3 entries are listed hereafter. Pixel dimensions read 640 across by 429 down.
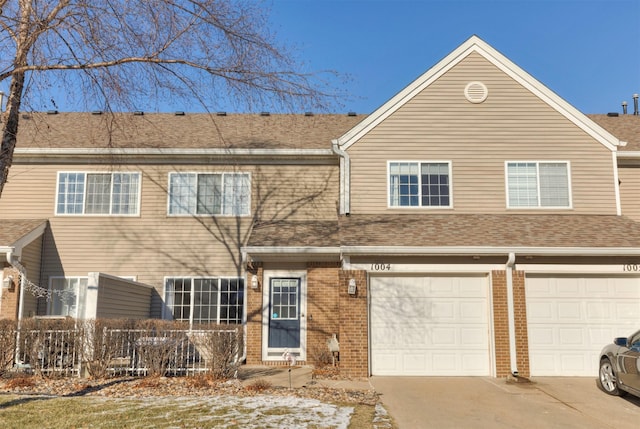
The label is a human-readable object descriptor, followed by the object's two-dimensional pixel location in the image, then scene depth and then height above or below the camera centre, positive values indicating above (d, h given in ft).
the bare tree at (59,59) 26.02 +12.13
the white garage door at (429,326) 38.45 -1.75
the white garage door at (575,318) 38.37 -1.17
